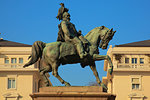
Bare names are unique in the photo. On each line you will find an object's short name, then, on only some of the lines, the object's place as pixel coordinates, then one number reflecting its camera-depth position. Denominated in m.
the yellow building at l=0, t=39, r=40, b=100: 85.31
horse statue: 27.38
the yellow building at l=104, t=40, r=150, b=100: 81.50
